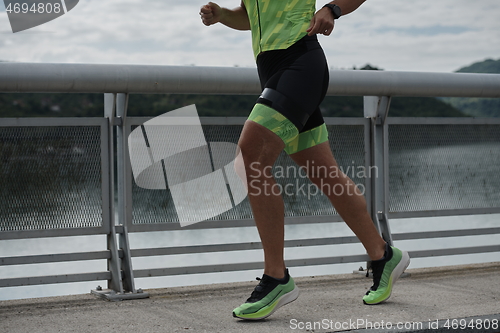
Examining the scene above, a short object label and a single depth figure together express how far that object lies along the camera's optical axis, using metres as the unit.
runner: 5.10
